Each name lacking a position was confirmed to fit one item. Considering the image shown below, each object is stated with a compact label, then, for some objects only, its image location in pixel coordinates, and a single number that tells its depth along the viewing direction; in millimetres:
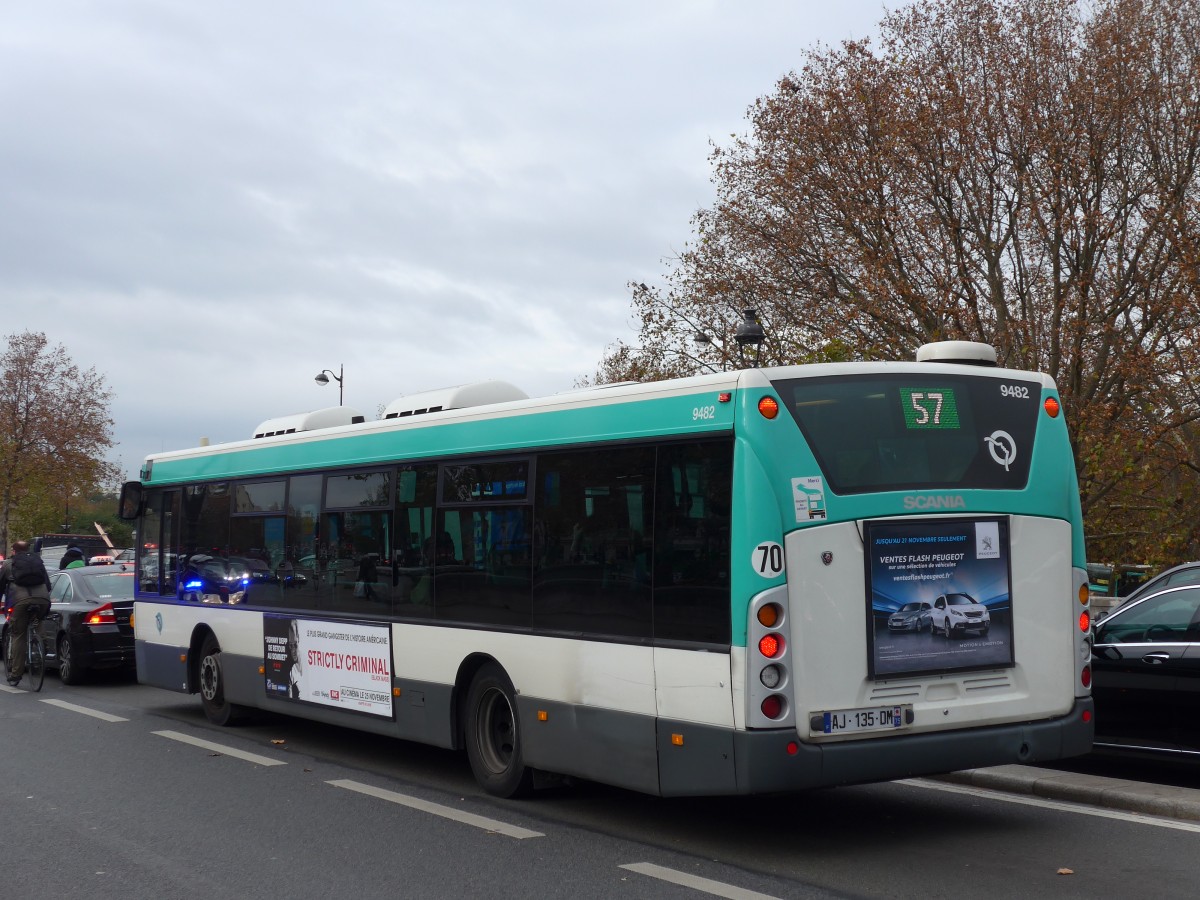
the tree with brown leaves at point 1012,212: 23578
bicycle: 16156
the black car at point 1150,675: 8703
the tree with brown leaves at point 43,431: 62594
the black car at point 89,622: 16750
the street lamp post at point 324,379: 36969
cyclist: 16344
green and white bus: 6805
